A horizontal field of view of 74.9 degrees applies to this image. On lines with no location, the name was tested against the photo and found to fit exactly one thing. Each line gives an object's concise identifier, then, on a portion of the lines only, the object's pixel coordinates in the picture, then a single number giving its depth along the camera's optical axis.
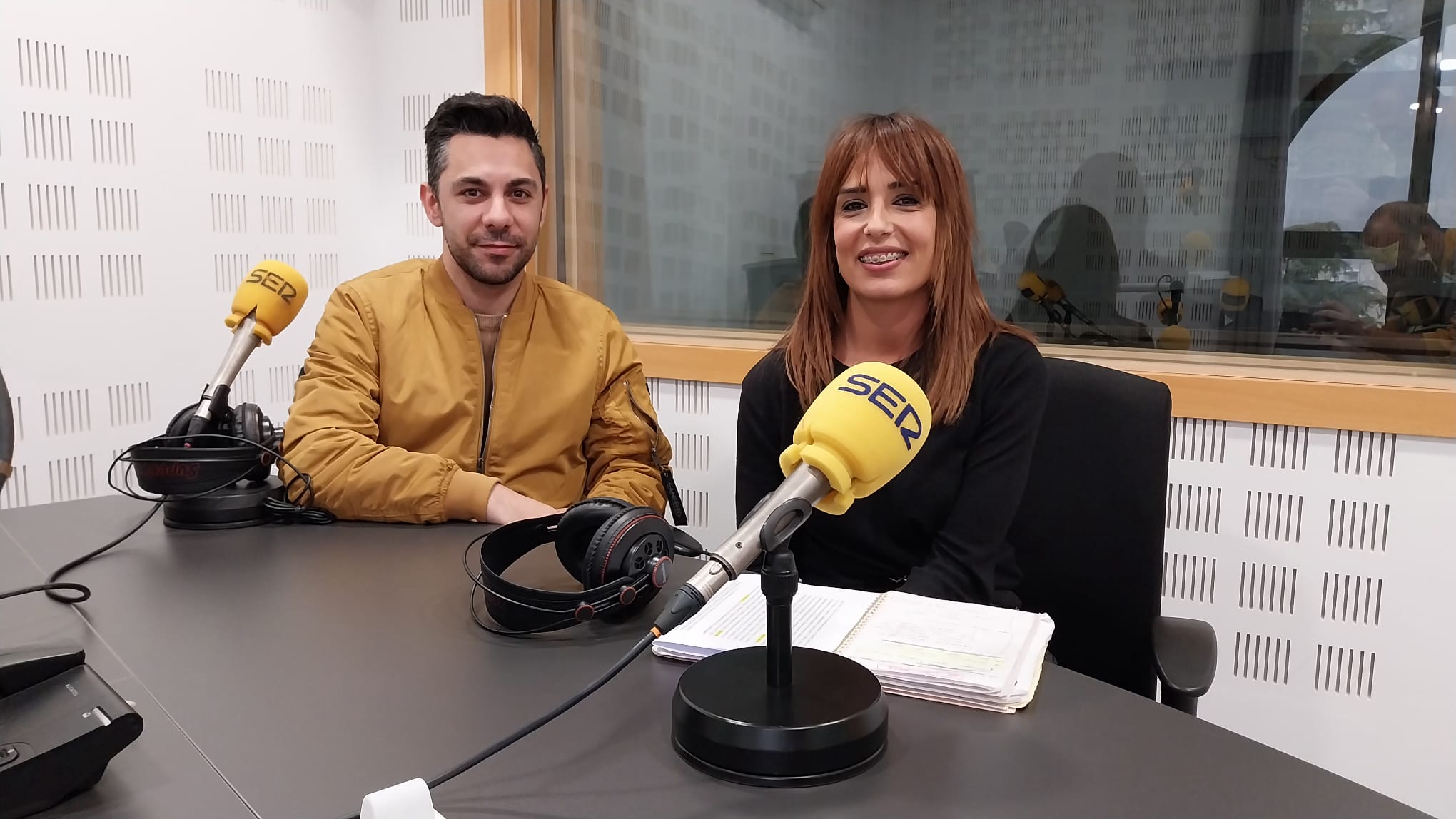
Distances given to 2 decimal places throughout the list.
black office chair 1.42
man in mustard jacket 1.81
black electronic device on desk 0.69
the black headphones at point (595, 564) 1.03
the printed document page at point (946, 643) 0.87
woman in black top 1.44
